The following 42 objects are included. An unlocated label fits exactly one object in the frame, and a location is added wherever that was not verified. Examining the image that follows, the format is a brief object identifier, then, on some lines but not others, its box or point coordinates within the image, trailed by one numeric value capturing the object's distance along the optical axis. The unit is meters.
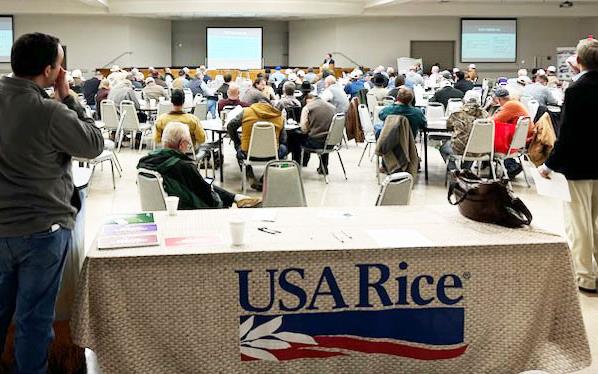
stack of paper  3.11
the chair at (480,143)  7.70
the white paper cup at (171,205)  3.67
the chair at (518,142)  7.95
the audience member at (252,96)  10.12
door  24.89
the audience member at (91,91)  13.69
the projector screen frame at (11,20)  22.77
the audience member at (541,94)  11.77
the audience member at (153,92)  13.25
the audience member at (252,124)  7.91
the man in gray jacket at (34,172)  2.67
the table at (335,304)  3.00
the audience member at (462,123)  7.91
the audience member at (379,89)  12.57
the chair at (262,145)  7.61
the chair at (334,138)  8.64
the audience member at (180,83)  16.15
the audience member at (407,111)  8.09
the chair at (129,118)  10.50
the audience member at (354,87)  14.71
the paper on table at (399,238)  3.13
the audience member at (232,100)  9.96
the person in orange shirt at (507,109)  8.18
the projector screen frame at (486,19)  24.53
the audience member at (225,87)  14.43
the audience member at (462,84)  14.48
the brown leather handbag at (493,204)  3.42
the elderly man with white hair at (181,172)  4.51
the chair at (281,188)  4.87
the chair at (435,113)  9.98
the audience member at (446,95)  12.58
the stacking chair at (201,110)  11.05
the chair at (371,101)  12.54
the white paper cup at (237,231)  3.07
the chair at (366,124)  9.92
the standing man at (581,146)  4.50
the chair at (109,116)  10.52
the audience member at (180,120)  7.86
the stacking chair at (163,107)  10.57
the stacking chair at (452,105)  11.03
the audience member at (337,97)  11.38
